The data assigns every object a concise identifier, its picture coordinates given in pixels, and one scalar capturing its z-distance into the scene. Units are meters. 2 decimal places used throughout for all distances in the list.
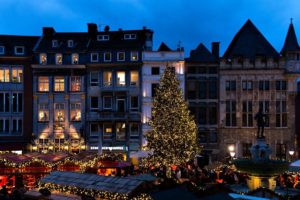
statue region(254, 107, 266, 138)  21.97
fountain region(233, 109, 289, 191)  19.73
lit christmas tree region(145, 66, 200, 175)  32.62
